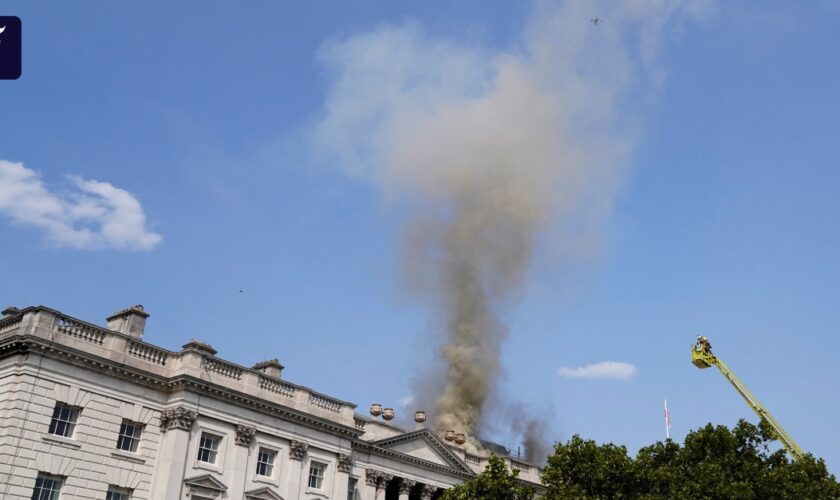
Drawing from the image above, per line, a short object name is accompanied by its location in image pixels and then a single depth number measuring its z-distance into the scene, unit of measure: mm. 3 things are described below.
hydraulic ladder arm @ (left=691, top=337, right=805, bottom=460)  84875
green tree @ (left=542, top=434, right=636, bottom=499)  43469
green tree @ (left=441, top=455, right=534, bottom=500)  40250
